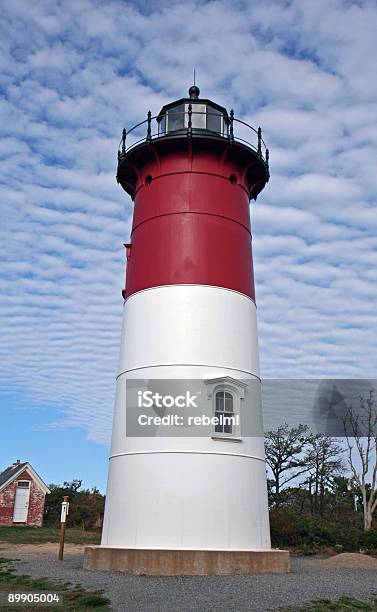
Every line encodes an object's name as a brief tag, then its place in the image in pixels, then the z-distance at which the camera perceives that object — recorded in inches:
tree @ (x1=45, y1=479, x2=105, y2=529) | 1412.4
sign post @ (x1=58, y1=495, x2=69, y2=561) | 695.3
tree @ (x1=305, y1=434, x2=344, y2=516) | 1550.2
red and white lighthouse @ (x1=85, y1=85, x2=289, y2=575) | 543.5
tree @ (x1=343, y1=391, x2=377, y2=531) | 1206.3
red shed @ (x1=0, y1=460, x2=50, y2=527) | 1357.0
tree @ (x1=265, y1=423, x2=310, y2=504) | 1544.0
